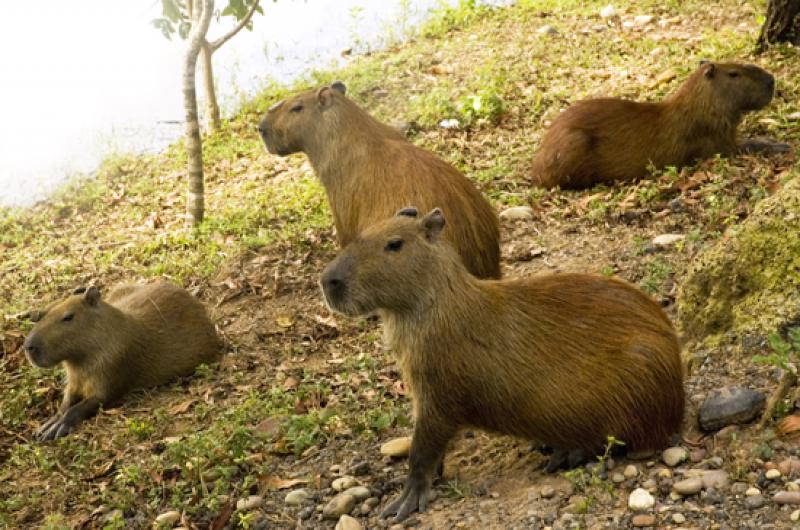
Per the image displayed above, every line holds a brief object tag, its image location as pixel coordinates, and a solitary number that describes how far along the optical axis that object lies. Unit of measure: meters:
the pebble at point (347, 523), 3.27
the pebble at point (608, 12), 9.78
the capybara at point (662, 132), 6.43
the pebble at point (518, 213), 6.30
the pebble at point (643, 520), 2.78
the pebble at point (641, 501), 2.88
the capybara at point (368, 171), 4.99
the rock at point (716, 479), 2.88
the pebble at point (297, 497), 3.61
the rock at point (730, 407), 3.19
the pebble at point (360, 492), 3.53
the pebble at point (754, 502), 2.74
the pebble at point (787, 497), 2.69
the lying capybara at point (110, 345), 5.28
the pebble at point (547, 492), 3.11
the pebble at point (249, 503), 3.62
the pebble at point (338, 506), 3.45
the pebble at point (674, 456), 3.13
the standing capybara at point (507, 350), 3.24
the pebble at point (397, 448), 3.79
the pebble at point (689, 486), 2.89
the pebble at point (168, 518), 3.64
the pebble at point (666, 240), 5.16
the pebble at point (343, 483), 3.63
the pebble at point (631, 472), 3.12
